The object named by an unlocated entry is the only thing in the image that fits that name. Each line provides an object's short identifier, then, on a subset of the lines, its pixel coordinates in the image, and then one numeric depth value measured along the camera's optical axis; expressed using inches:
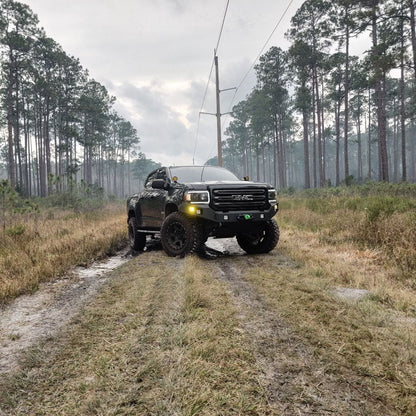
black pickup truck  221.0
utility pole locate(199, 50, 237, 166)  728.3
